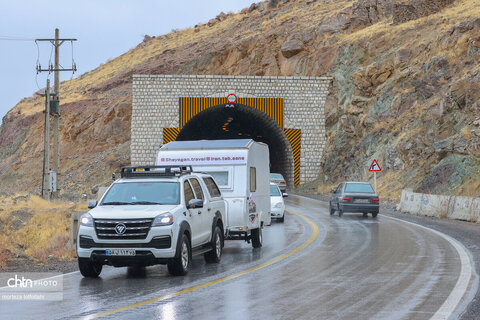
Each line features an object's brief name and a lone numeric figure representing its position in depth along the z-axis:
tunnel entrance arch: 53.12
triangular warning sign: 37.34
